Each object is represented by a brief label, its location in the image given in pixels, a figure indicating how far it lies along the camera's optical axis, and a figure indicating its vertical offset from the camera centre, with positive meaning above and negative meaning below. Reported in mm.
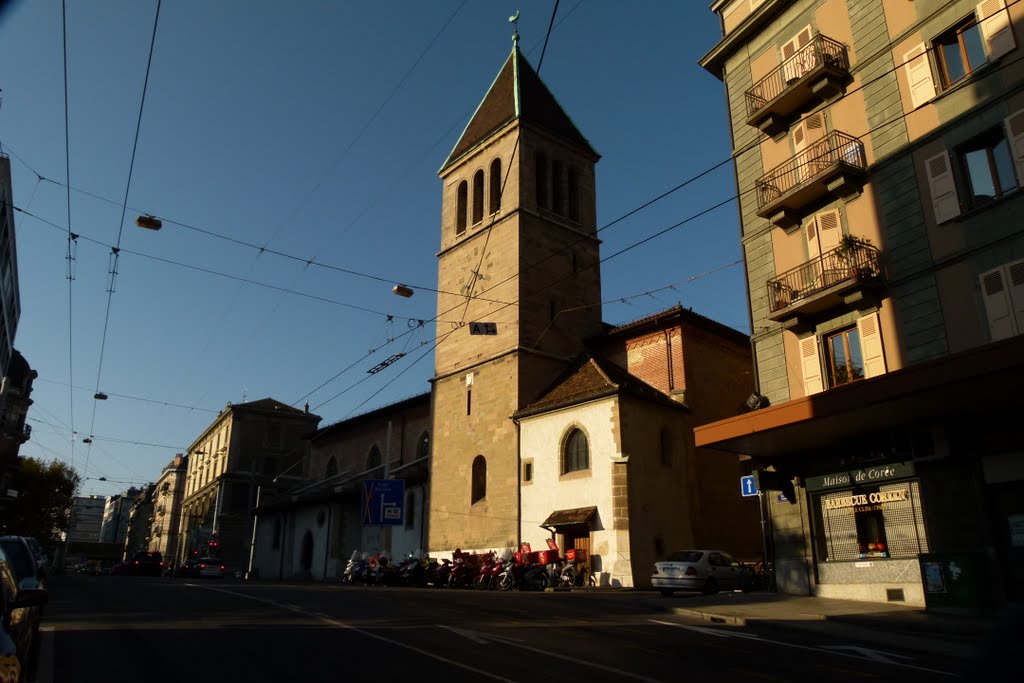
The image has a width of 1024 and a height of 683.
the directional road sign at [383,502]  29438 +2085
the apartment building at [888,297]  14312 +5684
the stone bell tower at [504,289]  31000 +12077
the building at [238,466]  63688 +8115
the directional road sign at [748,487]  18922 +1684
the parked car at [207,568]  43750 -706
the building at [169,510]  85625 +5467
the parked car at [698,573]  19703 -502
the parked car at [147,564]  46719 -482
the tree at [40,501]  53188 +4026
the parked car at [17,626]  4516 -529
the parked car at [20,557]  9680 -4
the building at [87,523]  191625 +8738
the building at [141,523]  109500 +5188
